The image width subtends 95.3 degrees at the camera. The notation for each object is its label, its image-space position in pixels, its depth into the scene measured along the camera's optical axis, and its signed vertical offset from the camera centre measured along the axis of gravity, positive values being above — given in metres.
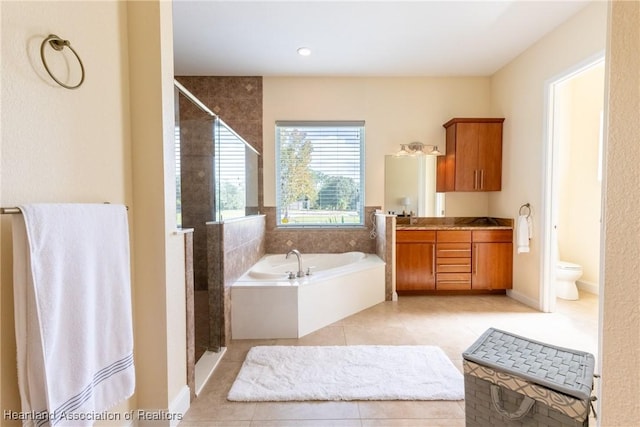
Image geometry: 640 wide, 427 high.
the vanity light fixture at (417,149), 4.03 +0.76
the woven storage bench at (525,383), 1.11 -0.73
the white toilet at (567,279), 3.49 -0.91
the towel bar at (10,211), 0.81 -0.01
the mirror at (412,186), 4.10 +0.26
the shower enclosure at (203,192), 2.25 +0.11
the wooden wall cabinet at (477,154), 3.80 +0.66
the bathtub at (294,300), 2.57 -0.90
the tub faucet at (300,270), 2.97 -0.67
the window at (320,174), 4.08 +0.43
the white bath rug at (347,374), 1.77 -1.15
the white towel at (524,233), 3.28 -0.33
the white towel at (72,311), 0.85 -0.35
